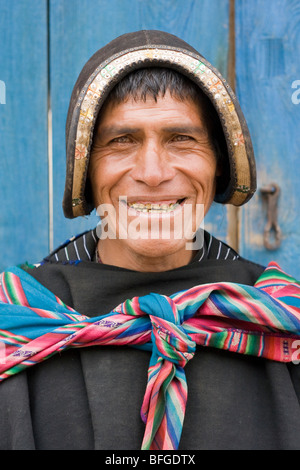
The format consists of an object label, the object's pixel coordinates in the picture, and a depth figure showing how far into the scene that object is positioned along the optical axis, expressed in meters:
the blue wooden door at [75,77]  1.24
